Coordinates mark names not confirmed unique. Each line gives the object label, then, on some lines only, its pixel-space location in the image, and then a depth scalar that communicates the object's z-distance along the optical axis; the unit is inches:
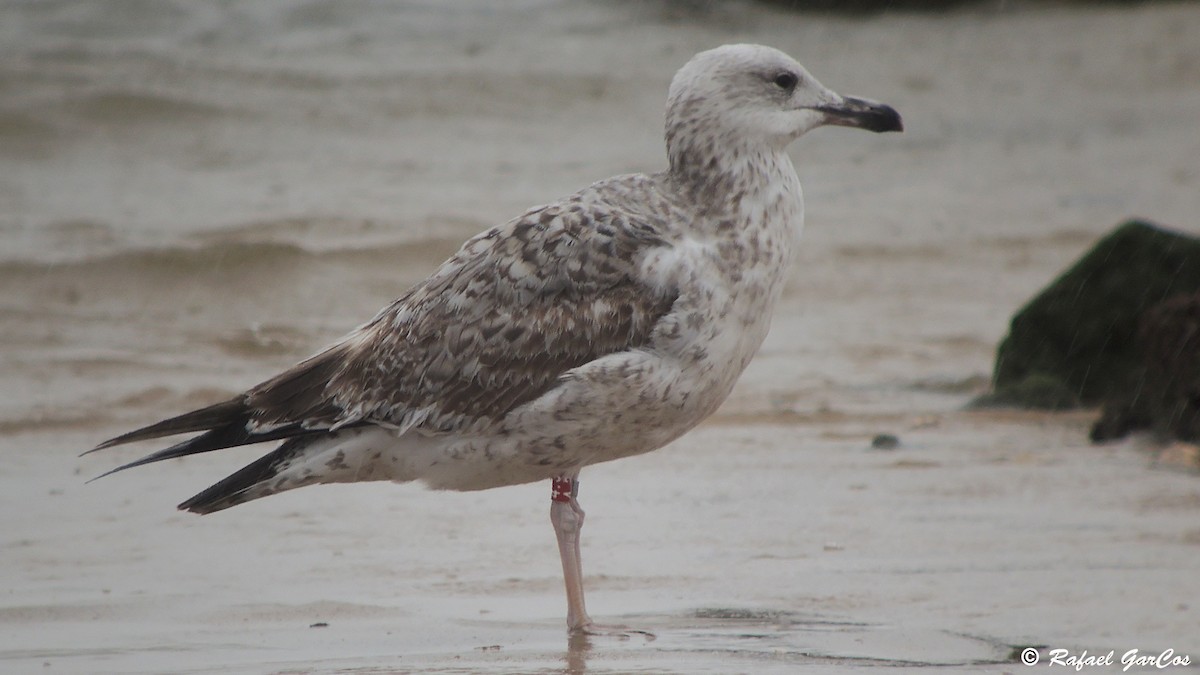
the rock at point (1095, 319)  647.1
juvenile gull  369.1
